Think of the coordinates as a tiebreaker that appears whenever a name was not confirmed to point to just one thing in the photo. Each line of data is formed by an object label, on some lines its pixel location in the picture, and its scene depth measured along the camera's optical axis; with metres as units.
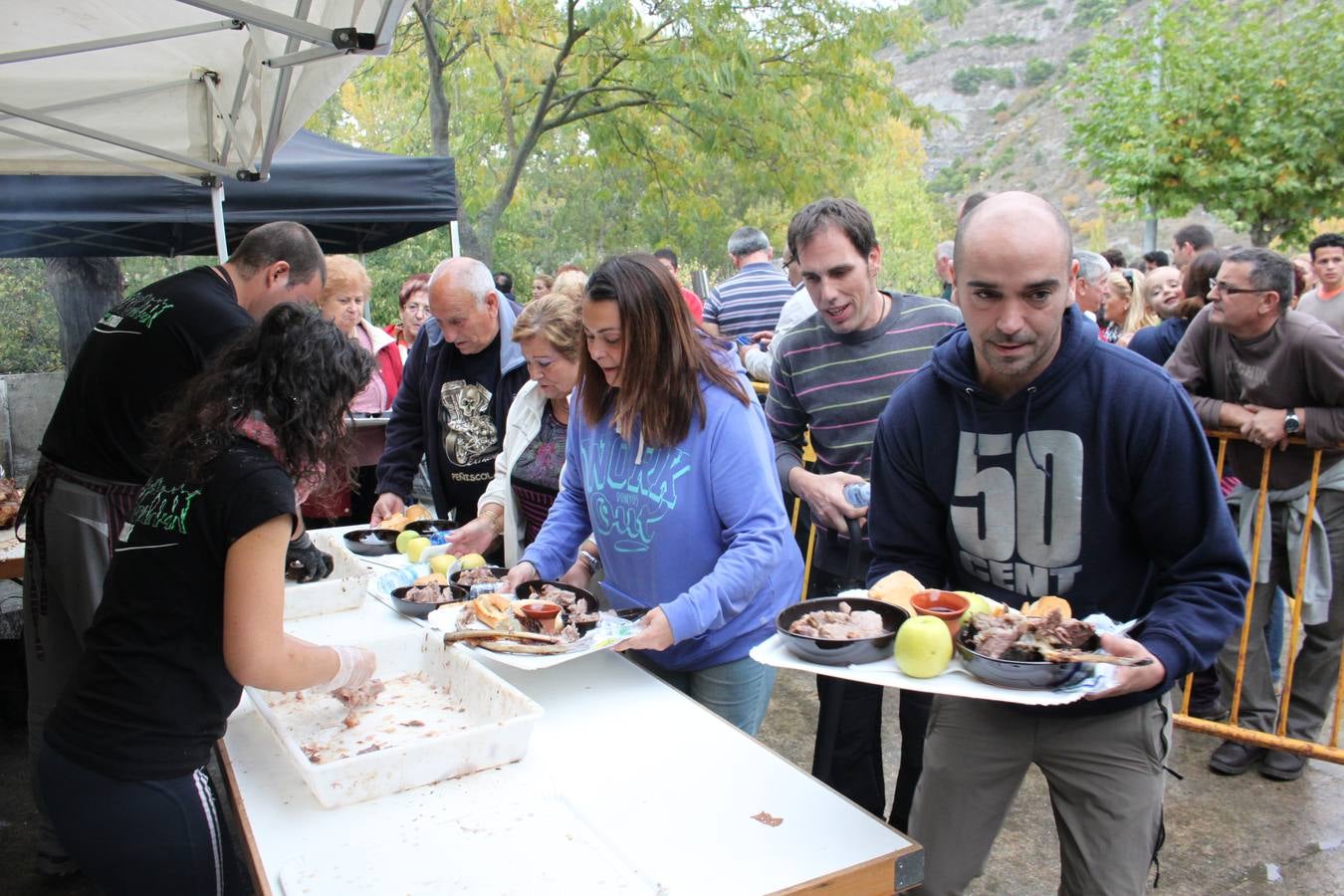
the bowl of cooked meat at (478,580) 2.81
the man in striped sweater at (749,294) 7.01
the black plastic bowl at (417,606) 2.81
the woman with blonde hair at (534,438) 3.18
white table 1.59
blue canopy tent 5.41
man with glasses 3.88
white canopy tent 3.23
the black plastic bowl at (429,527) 3.66
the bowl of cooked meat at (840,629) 1.77
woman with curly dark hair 1.72
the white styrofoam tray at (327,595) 2.93
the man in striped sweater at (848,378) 3.06
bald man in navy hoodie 1.77
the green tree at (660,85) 11.23
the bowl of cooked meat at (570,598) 2.34
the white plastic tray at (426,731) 1.82
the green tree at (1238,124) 13.09
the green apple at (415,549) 3.38
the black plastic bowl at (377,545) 3.62
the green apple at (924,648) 1.71
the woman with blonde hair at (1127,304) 6.77
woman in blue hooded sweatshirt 2.41
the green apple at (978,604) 1.82
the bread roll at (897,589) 1.93
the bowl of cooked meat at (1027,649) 1.62
